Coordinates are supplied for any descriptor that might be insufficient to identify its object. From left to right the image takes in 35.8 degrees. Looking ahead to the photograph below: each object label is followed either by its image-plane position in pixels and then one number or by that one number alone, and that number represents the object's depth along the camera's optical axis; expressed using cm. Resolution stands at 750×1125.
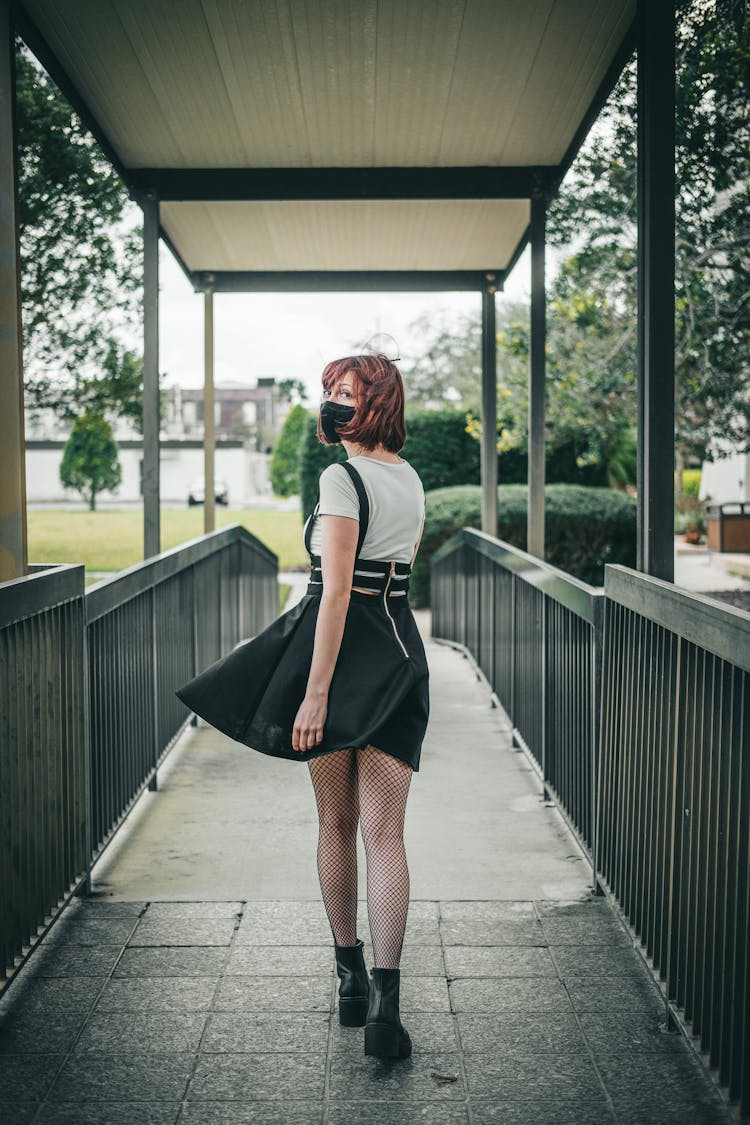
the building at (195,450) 4631
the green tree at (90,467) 3528
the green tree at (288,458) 5650
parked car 4828
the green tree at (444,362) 3231
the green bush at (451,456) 1642
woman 255
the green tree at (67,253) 1320
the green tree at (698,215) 852
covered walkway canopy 413
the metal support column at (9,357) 331
